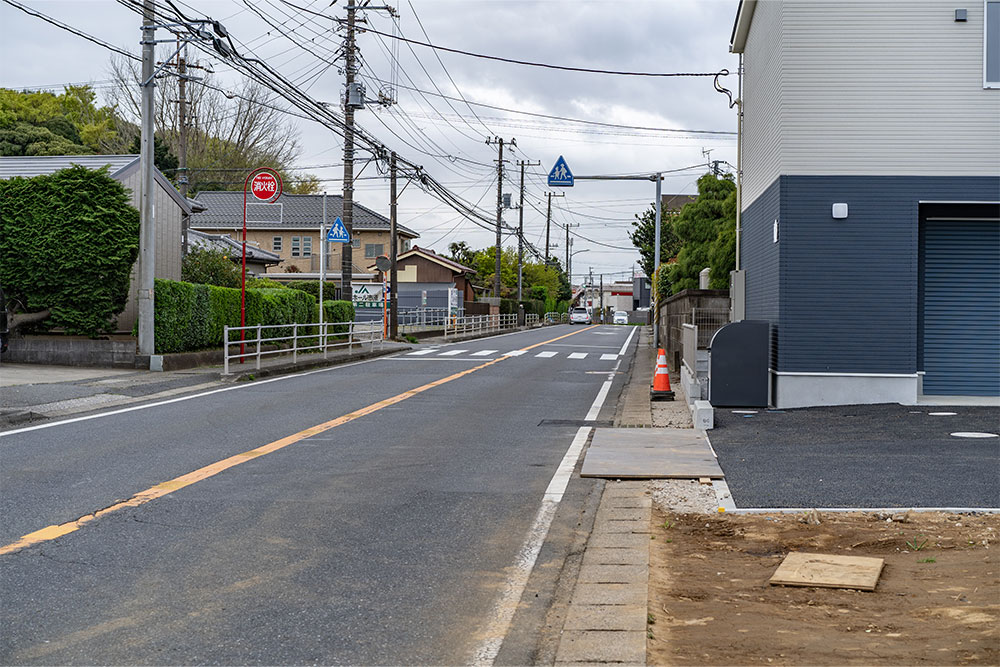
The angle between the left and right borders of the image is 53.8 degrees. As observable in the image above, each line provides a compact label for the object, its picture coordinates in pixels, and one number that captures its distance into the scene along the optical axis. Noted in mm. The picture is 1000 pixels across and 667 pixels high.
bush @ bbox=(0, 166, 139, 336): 20344
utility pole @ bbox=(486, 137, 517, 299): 65562
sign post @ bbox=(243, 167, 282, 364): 23094
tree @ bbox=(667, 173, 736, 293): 31750
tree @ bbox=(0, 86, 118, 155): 43522
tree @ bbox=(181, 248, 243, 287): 32938
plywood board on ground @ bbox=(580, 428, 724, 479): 9250
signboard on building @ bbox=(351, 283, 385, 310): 37250
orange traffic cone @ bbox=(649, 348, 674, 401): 16453
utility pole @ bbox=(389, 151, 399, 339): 39259
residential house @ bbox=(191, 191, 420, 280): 69375
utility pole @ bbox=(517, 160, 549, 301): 70212
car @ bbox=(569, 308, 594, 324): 93925
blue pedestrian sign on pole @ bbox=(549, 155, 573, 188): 31031
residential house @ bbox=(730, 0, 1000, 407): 14320
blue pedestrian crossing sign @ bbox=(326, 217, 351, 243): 29328
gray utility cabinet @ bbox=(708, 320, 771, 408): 14656
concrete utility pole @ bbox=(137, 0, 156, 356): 20109
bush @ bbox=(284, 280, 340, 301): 40541
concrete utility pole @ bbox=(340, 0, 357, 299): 32219
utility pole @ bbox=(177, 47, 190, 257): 33938
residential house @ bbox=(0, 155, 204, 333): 23266
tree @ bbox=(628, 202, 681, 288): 66500
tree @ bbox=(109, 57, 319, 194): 59688
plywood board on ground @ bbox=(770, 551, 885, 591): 5555
